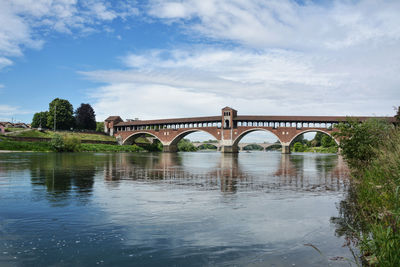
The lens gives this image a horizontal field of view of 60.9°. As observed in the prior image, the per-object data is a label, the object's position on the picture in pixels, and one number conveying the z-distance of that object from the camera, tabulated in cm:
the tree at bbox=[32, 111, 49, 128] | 11425
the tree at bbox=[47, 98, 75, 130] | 10281
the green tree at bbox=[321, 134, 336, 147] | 11900
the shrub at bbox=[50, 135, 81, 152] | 7062
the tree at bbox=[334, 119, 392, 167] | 1744
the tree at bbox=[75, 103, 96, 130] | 11619
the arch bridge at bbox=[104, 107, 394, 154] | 8604
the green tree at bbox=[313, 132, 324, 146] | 14938
